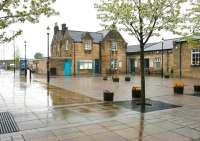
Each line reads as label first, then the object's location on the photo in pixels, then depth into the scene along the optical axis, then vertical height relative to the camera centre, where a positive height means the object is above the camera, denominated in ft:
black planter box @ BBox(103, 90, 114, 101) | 30.34 -4.76
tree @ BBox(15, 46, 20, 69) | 170.05 +15.11
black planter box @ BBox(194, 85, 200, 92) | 39.15 -4.54
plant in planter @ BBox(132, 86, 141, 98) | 32.92 -4.70
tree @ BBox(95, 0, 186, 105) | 25.38 +7.79
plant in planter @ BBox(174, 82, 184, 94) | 37.42 -4.34
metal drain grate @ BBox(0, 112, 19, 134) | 17.77 -6.16
